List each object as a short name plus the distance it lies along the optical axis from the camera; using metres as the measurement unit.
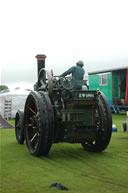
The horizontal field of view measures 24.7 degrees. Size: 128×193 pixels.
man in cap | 6.55
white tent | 18.77
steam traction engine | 5.79
